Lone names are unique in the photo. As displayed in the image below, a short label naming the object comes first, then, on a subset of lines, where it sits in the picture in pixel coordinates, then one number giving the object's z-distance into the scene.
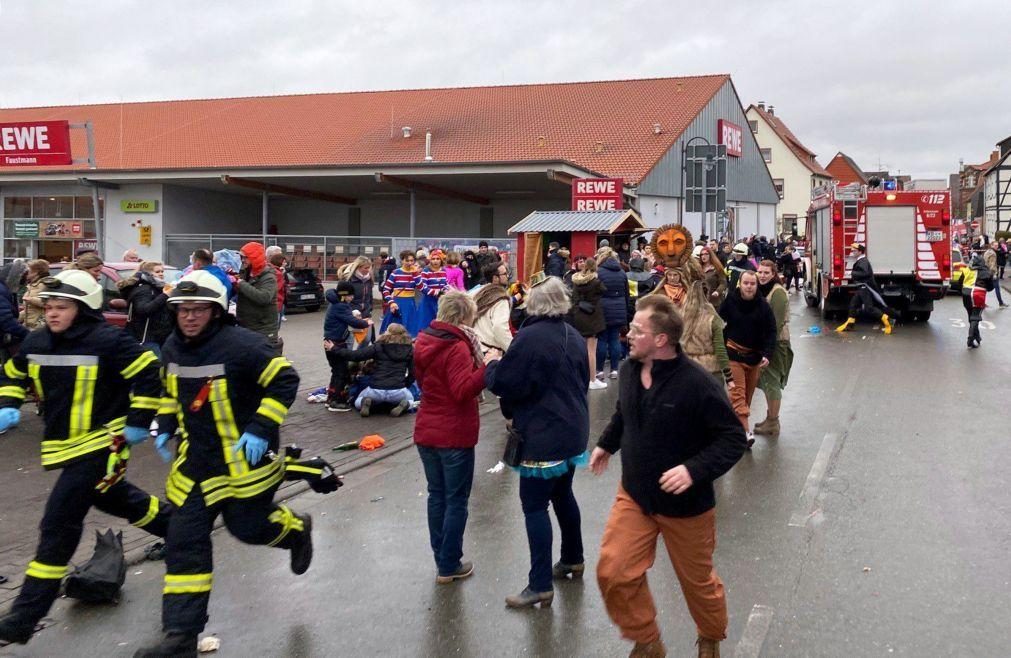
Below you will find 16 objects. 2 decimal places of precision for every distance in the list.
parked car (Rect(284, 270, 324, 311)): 24.38
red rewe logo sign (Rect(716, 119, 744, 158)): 43.09
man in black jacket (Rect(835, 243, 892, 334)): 18.41
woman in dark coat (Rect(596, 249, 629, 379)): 11.91
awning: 20.70
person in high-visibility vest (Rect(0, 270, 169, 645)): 4.43
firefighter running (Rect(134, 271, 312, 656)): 4.17
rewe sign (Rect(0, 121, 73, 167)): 25.64
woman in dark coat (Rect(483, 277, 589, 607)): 4.73
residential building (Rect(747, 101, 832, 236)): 70.62
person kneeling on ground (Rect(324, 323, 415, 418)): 10.16
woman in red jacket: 5.04
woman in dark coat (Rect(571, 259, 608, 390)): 11.16
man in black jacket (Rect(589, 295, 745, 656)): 3.79
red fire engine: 19.64
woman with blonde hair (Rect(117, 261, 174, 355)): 8.97
